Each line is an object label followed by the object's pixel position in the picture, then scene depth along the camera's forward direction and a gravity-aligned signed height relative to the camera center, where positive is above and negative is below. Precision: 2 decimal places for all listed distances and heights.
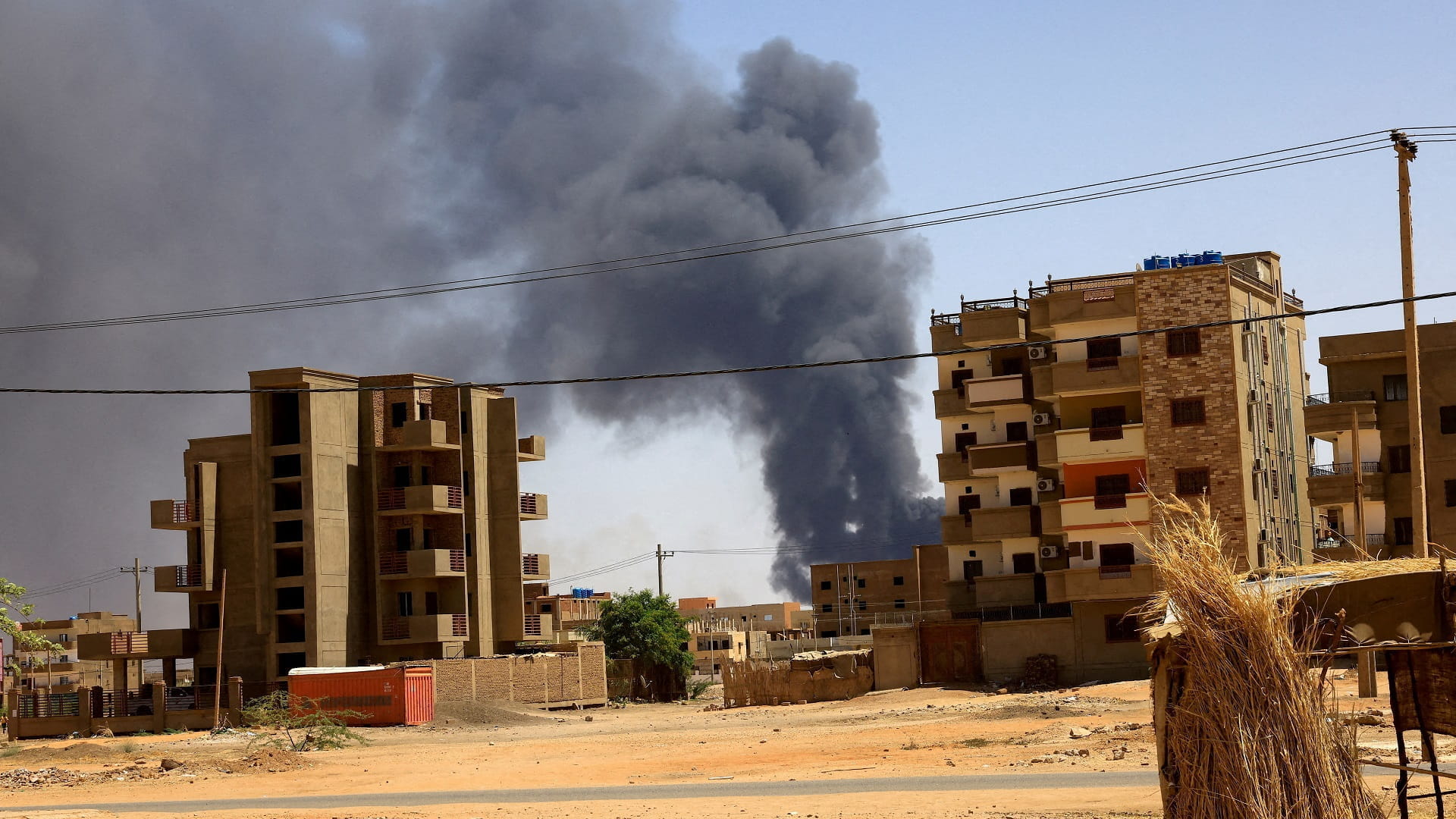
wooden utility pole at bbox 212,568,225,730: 72.29 -6.29
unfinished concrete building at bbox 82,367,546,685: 79.31 +1.16
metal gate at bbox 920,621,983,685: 74.38 -5.74
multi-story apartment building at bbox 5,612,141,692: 125.25 -8.33
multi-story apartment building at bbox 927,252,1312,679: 69.06 +4.15
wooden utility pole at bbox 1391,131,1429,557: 37.25 +4.28
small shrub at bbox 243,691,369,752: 49.44 -5.75
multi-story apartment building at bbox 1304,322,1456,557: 64.62 +3.98
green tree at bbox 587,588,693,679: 96.31 -5.43
